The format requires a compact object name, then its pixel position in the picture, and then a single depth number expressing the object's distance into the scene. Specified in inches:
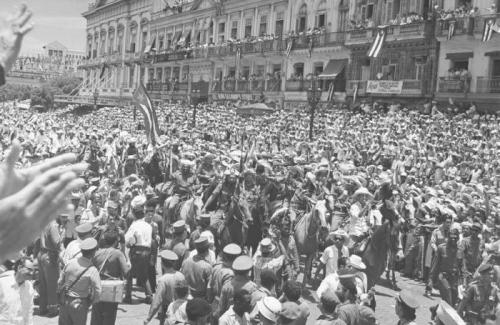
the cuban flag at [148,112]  684.1
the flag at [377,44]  1184.2
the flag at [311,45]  1518.2
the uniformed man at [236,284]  247.3
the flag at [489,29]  1031.0
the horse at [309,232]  423.2
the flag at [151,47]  2269.6
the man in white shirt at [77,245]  289.8
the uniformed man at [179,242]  341.1
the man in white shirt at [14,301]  219.3
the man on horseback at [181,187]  475.2
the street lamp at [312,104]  895.9
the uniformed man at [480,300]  315.6
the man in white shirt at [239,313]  219.3
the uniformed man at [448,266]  390.3
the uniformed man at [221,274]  268.7
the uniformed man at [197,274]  278.5
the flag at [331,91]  1379.2
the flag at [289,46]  1566.2
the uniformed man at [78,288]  259.9
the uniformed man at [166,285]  265.6
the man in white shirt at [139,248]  370.6
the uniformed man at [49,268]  336.4
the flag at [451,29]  1125.1
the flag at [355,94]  1288.1
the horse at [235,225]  418.3
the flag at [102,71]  2684.5
